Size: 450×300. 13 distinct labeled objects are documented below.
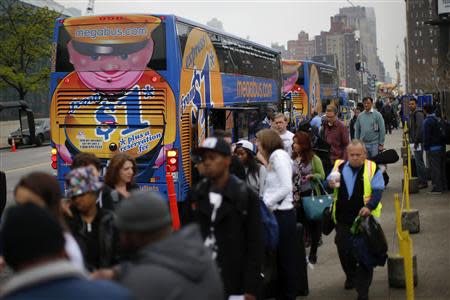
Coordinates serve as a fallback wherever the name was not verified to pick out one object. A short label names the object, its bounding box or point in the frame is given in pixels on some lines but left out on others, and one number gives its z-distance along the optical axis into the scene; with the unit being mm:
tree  49438
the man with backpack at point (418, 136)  15820
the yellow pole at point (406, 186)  9052
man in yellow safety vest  7211
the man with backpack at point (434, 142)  14609
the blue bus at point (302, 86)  33094
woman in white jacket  6855
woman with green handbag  9031
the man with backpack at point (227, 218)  4754
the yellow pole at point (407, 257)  6680
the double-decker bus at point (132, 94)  13016
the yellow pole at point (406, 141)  14407
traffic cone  39097
